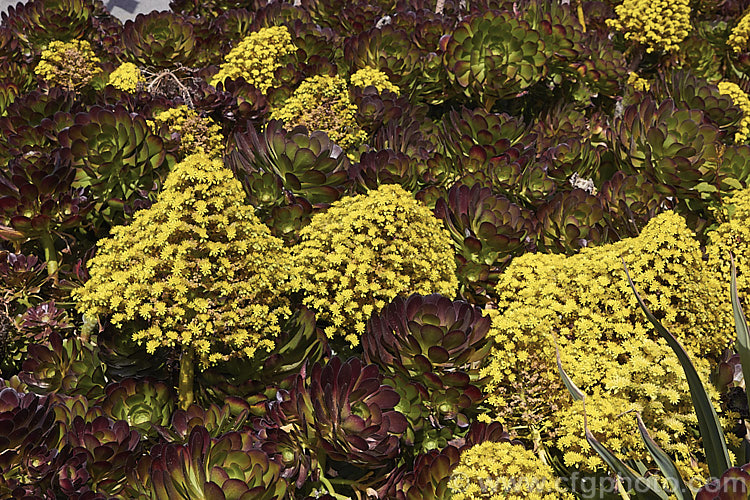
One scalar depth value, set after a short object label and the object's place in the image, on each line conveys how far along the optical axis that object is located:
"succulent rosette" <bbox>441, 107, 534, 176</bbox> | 2.85
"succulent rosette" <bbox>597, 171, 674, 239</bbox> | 2.54
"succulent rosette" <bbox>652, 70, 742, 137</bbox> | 3.11
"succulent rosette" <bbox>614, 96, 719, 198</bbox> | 2.66
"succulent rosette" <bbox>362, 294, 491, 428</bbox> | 1.77
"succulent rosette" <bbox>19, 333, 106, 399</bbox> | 1.88
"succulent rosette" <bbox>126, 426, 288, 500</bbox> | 1.38
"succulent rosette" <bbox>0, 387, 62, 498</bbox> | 1.48
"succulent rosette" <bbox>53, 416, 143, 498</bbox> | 1.52
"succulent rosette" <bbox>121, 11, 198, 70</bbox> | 3.74
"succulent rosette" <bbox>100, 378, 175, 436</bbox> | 1.77
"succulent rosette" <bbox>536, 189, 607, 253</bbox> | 2.44
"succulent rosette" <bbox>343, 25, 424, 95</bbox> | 3.47
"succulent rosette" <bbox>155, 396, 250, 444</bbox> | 1.68
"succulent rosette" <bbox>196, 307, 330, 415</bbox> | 1.88
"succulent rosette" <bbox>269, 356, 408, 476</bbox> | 1.54
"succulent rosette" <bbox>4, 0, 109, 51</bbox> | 3.92
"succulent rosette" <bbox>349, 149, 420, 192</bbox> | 2.48
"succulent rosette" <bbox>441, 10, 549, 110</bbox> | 3.21
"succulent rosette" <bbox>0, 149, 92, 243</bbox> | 2.19
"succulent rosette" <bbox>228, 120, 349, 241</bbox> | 2.35
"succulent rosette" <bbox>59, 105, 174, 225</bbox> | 2.36
